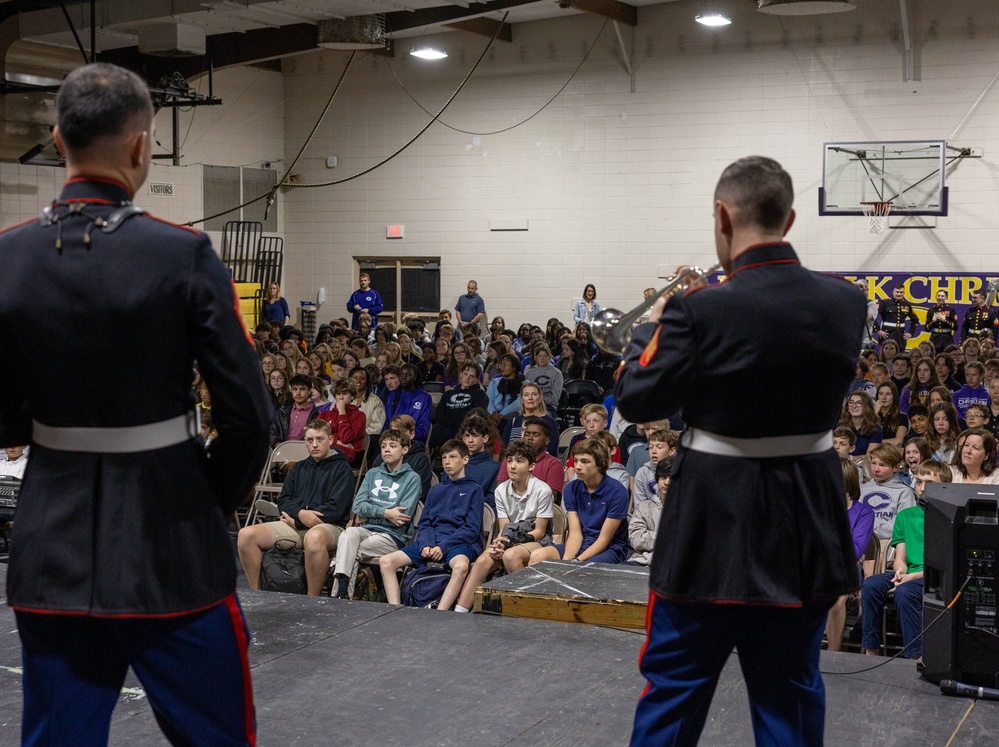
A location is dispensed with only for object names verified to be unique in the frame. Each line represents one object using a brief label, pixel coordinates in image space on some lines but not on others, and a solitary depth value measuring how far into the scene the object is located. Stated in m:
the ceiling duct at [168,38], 12.94
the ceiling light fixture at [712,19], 13.91
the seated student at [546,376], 9.88
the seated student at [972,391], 8.94
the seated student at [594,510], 5.88
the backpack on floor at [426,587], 5.77
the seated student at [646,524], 5.75
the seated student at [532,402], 7.83
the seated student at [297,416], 8.73
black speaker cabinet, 3.74
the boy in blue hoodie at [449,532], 5.82
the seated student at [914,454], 6.18
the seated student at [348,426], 8.23
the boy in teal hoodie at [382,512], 6.02
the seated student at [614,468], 6.32
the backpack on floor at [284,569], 6.25
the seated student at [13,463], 6.97
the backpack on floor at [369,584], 6.08
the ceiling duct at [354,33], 12.73
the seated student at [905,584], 4.92
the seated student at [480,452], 6.71
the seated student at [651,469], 5.98
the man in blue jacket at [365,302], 17.16
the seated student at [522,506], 5.77
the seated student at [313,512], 6.16
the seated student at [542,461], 6.64
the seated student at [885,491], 5.84
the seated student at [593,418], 7.10
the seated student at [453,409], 8.89
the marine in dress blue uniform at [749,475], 2.08
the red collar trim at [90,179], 1.82
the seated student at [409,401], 9.12
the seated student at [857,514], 5.45
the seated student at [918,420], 7.61
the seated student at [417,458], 7.19
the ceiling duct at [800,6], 10.81
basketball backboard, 14.01
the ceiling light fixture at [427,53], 16.03
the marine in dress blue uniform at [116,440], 1.75
